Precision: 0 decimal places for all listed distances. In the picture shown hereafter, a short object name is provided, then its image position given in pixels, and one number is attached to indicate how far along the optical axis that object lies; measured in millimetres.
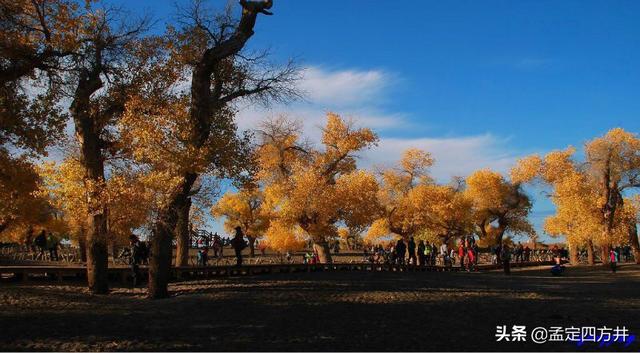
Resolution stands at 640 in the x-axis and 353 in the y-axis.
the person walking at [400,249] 33125
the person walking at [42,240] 37469
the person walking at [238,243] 26047
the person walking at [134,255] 20297
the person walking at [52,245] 36750
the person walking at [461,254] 36291
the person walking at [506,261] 32812
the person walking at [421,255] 34688
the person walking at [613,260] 33116
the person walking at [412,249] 34803
